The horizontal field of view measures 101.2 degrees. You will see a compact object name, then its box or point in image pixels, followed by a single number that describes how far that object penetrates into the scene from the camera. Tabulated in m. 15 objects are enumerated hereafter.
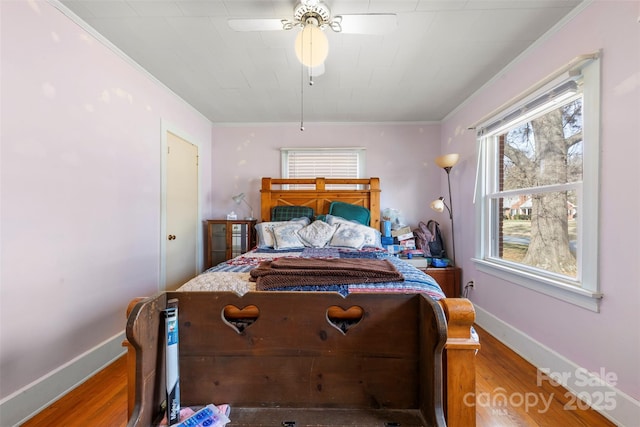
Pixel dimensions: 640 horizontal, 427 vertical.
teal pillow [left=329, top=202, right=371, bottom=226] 3.30
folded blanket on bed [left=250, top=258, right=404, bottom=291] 1.37
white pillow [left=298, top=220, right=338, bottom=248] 2.77
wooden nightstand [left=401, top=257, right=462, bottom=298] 3.15
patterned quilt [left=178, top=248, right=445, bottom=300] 1.38
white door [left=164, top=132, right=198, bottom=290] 2.80
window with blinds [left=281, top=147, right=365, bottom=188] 3.72
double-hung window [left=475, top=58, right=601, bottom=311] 1.59
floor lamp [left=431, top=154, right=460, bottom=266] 3.01
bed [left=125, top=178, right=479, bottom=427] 0.90
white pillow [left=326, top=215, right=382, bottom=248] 2.88
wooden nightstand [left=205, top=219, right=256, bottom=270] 3.39
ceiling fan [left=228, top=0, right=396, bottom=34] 1.48
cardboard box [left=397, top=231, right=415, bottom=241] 3.36
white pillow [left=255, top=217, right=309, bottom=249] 2.85
